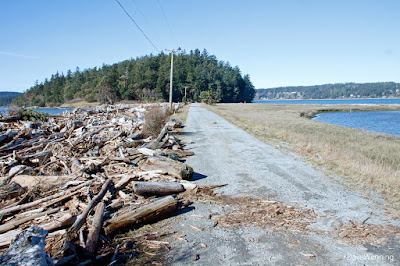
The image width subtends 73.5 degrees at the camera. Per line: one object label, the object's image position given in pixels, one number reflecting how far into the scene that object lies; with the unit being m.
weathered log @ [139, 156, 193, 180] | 7.21
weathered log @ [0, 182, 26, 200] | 5.66
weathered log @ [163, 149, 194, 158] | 10.35
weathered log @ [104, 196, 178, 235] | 4.57
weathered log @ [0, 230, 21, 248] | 4.09
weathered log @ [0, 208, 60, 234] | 4.57
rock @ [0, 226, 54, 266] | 2.86
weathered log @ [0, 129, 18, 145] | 10.60
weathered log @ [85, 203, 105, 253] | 4.00
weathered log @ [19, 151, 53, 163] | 8.80
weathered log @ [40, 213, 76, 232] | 4.46
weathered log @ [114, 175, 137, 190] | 6.27
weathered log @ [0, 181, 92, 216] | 5.10
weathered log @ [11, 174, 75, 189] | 6.11
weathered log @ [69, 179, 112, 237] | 4.37
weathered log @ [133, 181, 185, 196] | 5.90
